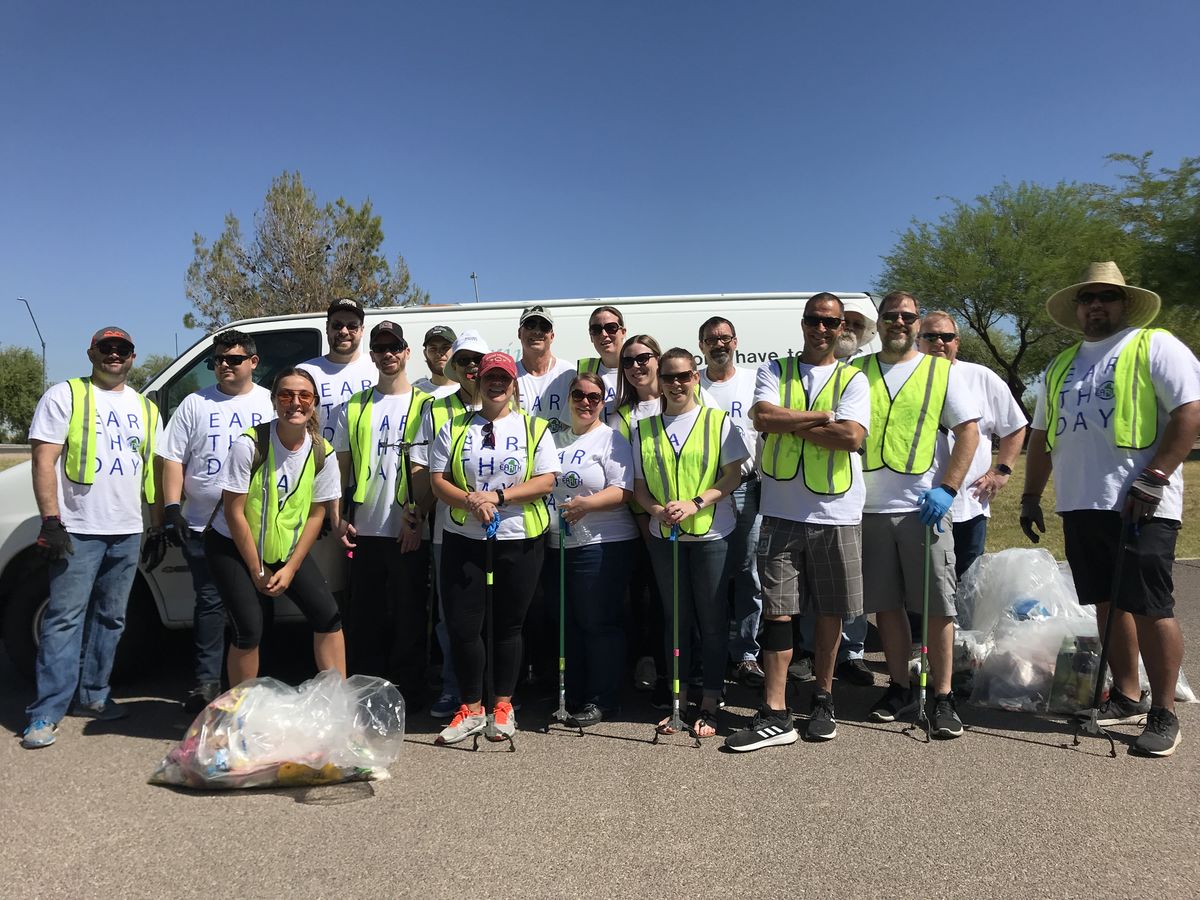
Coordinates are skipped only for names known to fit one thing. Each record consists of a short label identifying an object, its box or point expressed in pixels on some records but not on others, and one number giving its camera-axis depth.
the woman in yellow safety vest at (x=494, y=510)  3.81
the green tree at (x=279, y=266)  22.66
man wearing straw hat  3.66
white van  4.48
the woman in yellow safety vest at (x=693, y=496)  3.90
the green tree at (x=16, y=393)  53.62
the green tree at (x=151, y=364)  50.57
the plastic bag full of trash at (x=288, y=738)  3.40
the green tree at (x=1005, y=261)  28.22
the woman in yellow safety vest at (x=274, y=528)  3.73
